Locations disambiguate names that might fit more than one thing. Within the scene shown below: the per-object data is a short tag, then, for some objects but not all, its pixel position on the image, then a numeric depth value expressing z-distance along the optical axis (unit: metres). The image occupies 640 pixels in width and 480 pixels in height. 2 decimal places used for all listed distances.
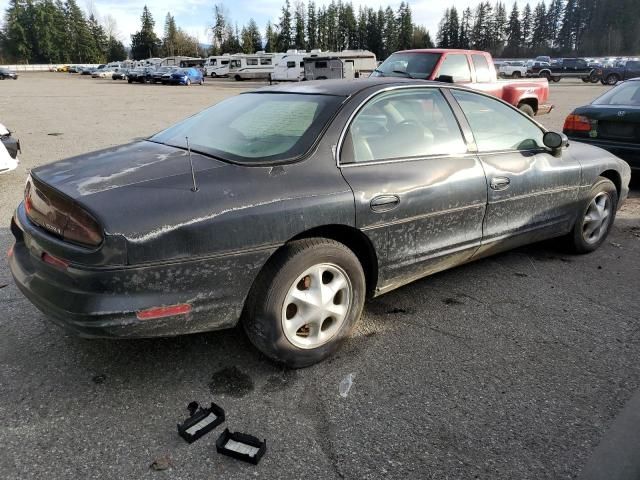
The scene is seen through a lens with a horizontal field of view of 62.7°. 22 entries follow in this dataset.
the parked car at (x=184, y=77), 41.12
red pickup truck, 10.33
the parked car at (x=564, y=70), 43.84
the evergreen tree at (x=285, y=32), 103.88
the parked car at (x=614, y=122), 6.46
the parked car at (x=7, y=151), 6.63
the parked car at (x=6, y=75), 54.94
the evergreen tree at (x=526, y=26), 122.88
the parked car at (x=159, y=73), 43.52
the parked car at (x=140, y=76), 45.68
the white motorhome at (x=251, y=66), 50.00
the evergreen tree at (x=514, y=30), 122.81
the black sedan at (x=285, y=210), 2.33
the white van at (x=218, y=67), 56.00
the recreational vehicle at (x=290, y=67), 39.66
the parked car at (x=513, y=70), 46.44
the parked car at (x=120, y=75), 54.62
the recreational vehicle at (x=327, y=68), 25.59
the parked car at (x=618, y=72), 34.94
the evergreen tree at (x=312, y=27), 110.94
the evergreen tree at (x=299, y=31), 105.50
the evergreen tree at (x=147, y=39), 108.56
